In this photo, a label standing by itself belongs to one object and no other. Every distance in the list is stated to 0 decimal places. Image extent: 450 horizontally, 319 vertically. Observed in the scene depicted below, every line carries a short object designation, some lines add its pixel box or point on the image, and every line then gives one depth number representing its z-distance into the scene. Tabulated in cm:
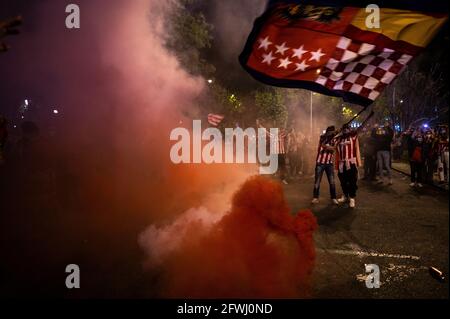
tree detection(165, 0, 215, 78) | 959
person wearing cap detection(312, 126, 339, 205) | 758
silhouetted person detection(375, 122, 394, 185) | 1045
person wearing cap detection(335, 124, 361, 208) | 746
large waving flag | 334
